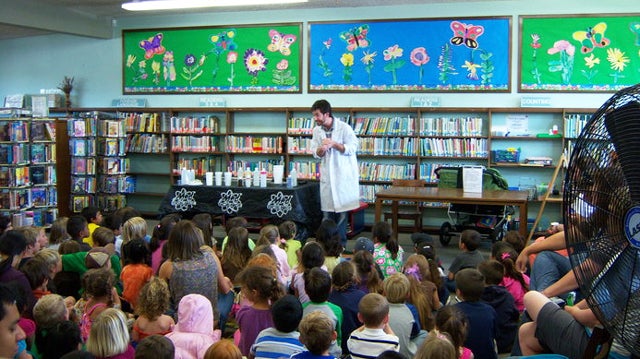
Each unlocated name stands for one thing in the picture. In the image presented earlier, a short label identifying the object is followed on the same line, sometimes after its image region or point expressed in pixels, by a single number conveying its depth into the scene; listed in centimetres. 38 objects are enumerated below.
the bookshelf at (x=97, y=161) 863
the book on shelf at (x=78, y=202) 862
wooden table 611
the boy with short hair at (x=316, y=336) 240
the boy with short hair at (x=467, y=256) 434
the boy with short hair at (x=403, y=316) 307
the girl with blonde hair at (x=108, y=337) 241
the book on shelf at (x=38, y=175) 758
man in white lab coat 679
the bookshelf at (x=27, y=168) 723
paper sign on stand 651
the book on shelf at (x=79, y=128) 855
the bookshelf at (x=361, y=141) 823
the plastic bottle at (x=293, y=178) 714
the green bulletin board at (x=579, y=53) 785
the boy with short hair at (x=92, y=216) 562
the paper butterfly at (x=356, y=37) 870
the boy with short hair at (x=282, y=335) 261
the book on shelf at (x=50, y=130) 774
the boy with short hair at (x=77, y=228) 468
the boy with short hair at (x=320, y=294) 305
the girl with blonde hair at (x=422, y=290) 341
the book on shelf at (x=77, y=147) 862
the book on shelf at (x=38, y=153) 757
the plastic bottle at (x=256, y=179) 715
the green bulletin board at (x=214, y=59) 910
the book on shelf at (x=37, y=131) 757
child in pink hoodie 281
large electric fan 130
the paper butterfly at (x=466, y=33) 829
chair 767
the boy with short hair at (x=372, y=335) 270
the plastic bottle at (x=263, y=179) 714
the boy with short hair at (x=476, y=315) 315
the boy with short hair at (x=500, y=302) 367
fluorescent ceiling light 717
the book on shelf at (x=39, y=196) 757
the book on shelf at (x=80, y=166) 866
